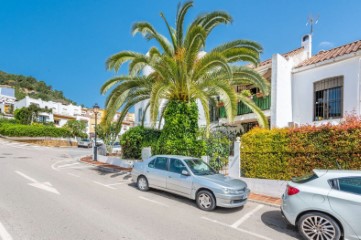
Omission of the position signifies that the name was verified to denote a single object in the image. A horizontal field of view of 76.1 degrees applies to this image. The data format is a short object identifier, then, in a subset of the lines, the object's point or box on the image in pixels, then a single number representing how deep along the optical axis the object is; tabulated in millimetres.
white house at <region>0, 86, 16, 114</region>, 55956
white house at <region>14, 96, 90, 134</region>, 52631
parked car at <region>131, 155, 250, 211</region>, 6781
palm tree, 10086
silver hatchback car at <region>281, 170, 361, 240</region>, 4703
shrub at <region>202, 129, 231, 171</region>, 11250
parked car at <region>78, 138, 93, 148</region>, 39125
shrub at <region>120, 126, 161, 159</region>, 14471
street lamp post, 18719
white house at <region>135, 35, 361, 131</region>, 11586
